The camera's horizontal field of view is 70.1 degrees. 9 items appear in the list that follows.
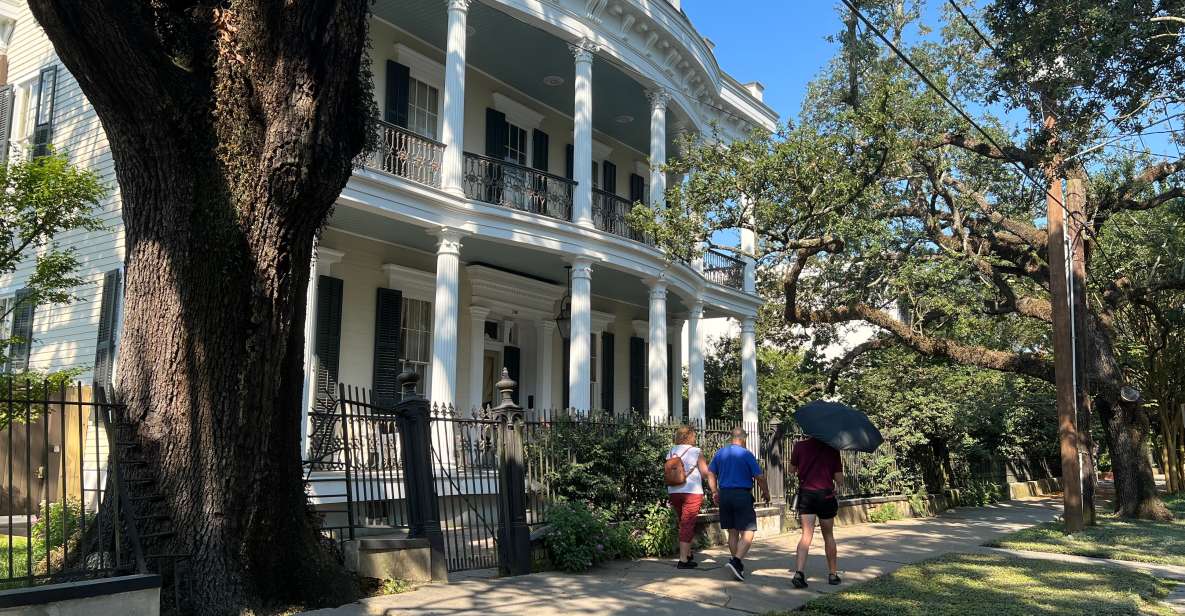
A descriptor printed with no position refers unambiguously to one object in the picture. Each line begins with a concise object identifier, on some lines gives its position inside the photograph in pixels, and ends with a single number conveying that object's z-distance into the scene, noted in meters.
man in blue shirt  8.34
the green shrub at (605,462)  9.65
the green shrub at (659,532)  10.07
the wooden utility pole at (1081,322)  14.76
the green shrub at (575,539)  8.55
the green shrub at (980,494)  20.44
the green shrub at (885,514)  15.85
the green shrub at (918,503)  16.98
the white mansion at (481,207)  13.27
